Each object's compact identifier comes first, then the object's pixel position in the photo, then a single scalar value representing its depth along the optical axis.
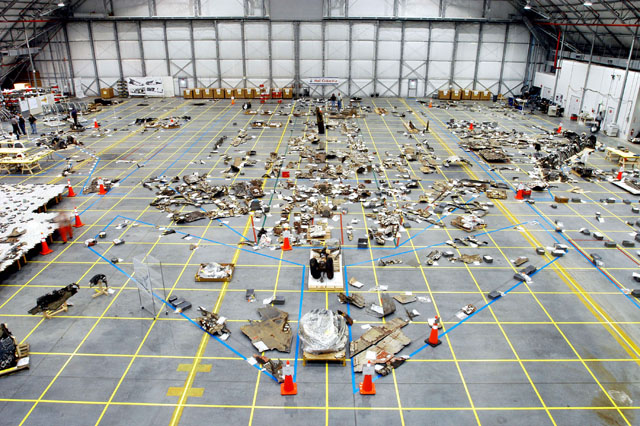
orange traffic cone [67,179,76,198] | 21.97
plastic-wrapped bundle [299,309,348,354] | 11.34
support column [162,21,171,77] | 47.41
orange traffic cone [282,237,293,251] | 16.73
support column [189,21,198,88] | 47.45
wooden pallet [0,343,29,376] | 10.88
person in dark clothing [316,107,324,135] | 33.75
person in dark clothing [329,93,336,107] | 45.16
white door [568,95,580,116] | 39.16
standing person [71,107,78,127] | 35.25
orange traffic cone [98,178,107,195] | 22.22
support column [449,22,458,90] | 47.16
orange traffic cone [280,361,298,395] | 10.05
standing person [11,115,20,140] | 32.19
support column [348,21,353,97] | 47.34
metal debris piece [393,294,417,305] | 13.69
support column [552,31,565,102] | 42.14
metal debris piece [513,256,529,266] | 15.84
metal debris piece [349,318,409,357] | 11.60
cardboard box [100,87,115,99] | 48.28
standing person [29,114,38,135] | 33.31
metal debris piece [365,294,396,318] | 13.05
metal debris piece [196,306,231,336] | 12.34
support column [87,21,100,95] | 47.75
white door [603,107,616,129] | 34.12
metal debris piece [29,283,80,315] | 13.15
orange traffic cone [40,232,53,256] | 16.28
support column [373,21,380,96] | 47.38
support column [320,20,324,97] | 47.22
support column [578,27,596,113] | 37.30
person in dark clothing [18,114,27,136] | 33.09
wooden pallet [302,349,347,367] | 11.13
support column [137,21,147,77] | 47.62
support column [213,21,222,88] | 47.19
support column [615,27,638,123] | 31.34
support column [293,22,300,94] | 47.42
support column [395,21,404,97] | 47.37
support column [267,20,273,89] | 47.44
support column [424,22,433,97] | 47.75
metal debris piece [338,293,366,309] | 13.39
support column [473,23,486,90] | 47.34
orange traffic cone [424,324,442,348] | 11.82
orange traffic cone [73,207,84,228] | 18.67
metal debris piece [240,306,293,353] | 11.77
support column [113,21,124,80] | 47.66
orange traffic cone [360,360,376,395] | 10.09
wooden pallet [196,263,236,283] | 14.73
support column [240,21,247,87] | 47.38
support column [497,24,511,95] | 47.25
